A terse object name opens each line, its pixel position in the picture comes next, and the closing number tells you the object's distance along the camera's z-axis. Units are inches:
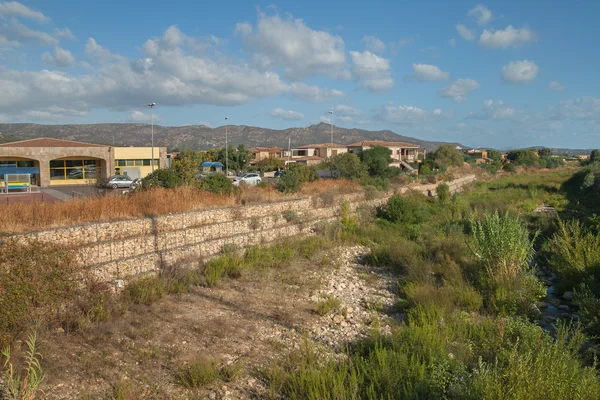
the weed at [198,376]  265.1
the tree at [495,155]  3580.2
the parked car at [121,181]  1311.8
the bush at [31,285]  293.6
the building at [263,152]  3154.5
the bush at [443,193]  1148.5
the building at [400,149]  2838.6
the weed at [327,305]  409.3
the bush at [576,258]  462.6
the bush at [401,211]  890.7
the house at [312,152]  2610.7
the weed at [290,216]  724.7
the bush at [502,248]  441.6
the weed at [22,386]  203.8
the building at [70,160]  1393.9
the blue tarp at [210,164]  2154.3
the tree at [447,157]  2226.9
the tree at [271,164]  2449.6
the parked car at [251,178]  1467.8
